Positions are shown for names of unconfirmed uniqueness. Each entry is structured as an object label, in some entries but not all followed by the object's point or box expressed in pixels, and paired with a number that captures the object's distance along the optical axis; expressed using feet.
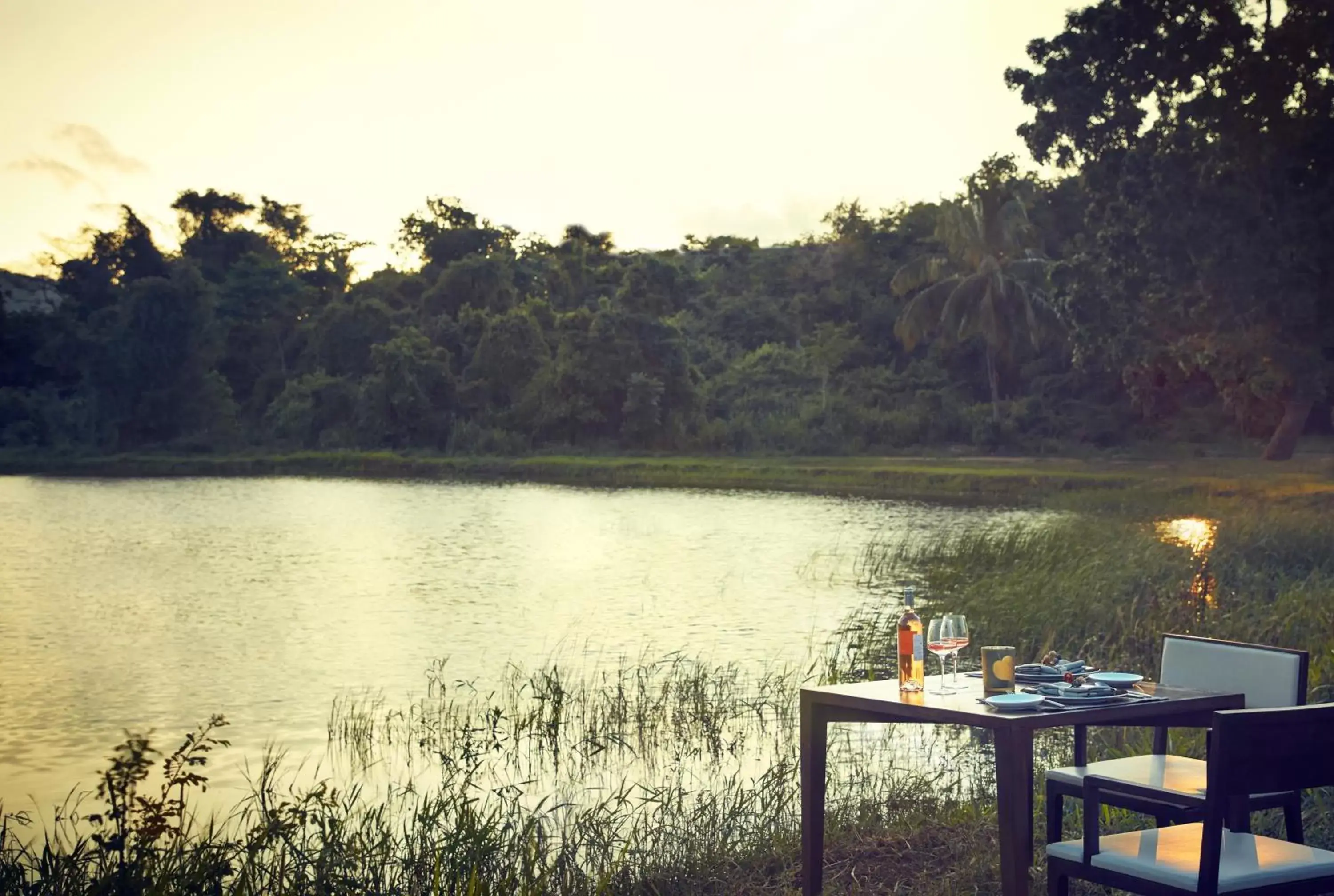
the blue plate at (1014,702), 12.97
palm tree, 122.93
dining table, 12.73
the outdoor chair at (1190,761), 13.80
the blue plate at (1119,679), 13.87
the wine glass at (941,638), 14.03
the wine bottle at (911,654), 13.85
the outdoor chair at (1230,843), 10.97
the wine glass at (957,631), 14.07
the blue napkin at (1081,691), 13.33
